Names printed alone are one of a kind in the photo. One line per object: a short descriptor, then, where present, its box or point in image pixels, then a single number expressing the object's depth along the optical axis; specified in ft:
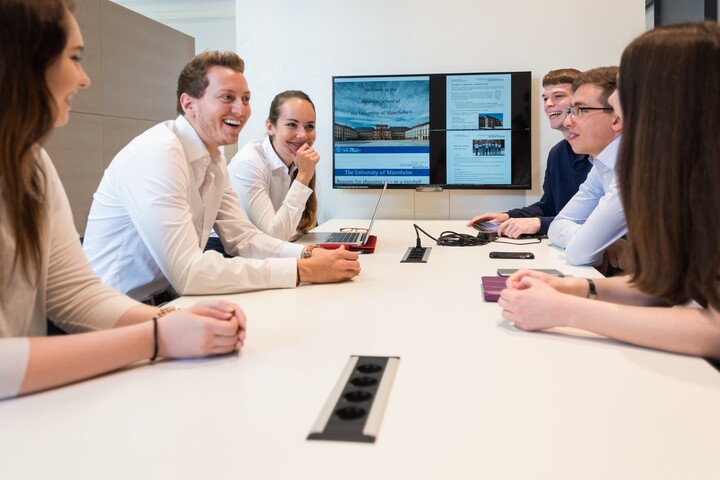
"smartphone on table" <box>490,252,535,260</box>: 8.27
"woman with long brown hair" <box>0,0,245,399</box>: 3.25
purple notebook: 5.61
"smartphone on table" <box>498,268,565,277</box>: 6.66
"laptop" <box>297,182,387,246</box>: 9.14
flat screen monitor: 13.75
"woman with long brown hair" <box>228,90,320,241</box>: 9.81
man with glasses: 7.29
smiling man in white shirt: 5.96
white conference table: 2.57
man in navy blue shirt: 11.92
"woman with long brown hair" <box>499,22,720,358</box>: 3.92
